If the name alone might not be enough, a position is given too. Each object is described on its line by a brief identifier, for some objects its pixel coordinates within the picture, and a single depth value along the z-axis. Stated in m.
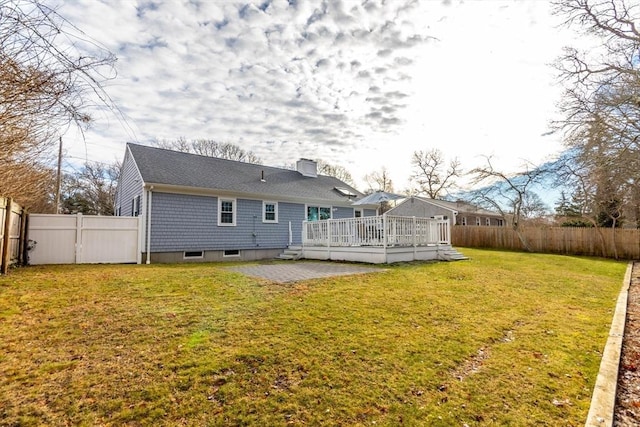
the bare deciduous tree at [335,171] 34.00
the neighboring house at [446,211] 27.91
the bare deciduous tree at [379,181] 36.72
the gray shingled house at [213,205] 12.02
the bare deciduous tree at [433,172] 34.78
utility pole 17.42
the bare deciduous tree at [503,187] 22.98
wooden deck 10.87
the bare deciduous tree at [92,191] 25.16
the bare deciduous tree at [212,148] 26.65
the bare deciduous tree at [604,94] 6.84
